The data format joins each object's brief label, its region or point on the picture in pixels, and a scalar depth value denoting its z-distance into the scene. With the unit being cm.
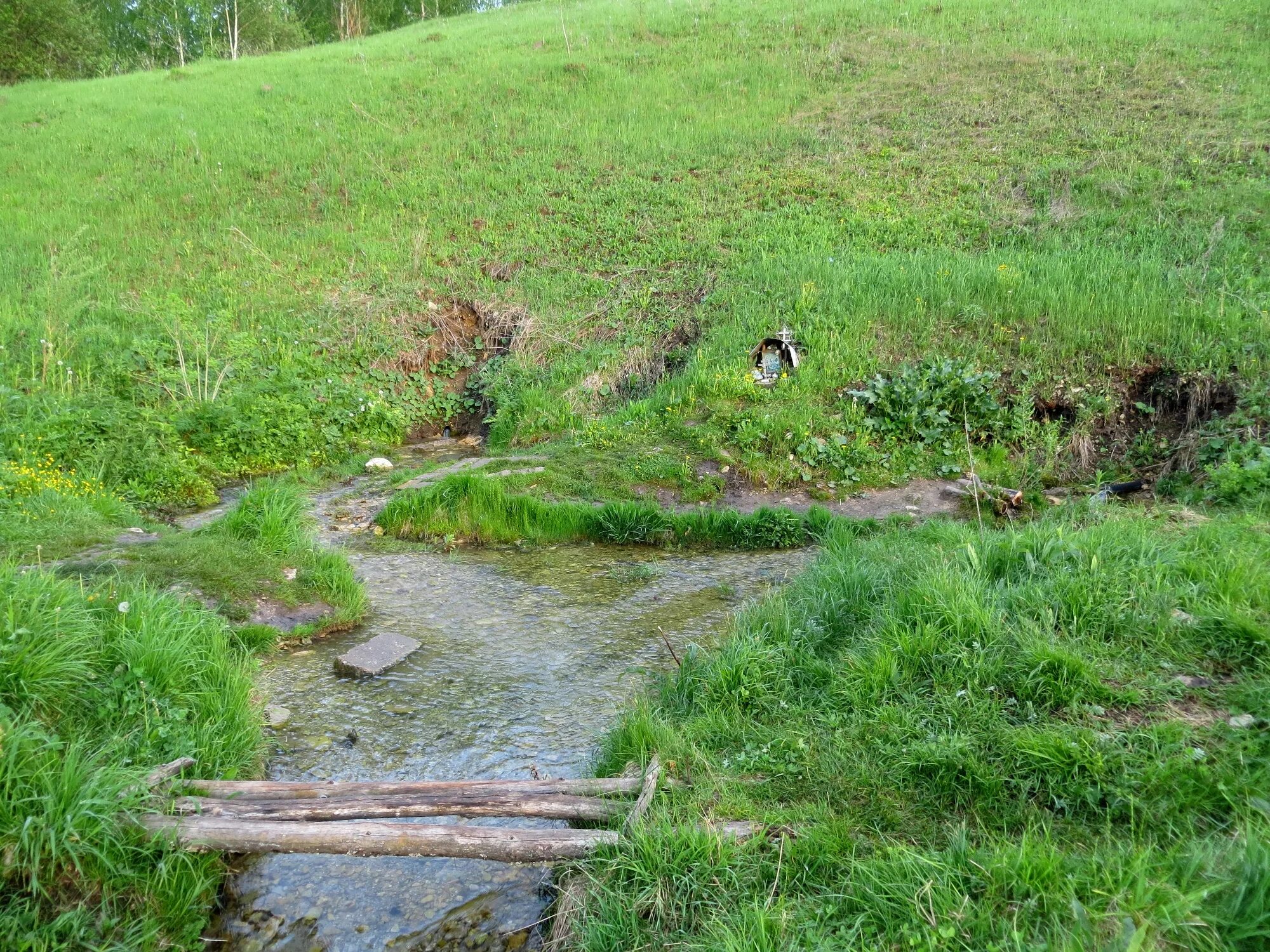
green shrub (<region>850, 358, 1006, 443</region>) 893
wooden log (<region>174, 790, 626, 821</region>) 303
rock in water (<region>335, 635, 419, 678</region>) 496
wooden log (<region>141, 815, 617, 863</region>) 284
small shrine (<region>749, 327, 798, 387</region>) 980
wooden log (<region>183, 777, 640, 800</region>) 320
